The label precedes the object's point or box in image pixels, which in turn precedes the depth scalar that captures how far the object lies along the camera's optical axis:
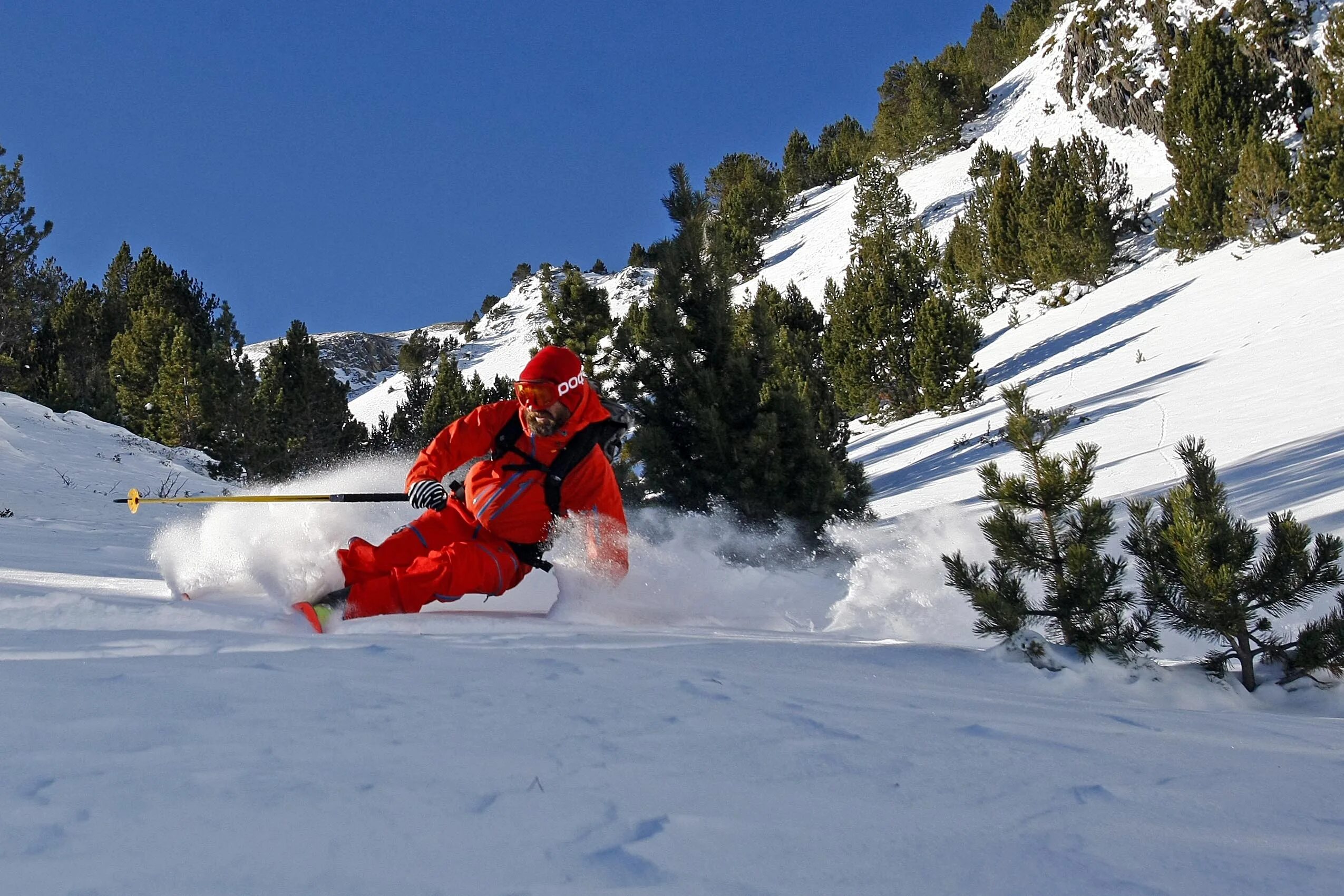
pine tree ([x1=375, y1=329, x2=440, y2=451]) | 28.12
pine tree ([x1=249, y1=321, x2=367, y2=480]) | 22.58
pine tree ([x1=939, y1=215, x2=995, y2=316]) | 32.12
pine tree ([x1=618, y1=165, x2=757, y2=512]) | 8.66
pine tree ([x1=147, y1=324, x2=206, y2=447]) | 24.70
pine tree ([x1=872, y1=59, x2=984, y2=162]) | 50.22
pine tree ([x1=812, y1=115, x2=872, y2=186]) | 62.22
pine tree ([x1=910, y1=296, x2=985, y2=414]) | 22.52
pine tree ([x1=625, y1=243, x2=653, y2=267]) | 63.94
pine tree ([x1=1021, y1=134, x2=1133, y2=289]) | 27.22
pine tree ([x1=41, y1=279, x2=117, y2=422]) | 30.61
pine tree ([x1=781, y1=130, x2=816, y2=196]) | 64.69
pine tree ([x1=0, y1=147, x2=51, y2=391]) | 21.44
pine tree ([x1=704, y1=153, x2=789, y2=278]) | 48.12
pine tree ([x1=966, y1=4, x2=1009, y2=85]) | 66.81
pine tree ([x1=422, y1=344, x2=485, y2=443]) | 26.66
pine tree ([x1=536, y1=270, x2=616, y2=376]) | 18.40
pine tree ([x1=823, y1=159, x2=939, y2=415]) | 25.03
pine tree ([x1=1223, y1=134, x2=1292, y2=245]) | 22.17
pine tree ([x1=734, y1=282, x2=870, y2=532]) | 8.55
